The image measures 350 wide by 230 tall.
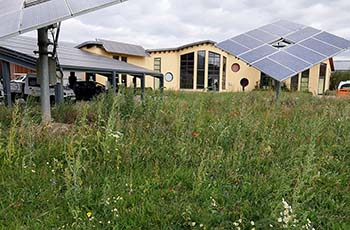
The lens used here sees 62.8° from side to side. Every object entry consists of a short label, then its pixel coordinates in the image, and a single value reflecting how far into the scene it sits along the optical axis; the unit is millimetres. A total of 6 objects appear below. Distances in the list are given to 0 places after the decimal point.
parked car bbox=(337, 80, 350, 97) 20797
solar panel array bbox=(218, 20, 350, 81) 9438
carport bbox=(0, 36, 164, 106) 9977
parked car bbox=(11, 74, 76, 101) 13788
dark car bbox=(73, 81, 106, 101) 18167
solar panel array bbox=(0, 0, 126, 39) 3998
